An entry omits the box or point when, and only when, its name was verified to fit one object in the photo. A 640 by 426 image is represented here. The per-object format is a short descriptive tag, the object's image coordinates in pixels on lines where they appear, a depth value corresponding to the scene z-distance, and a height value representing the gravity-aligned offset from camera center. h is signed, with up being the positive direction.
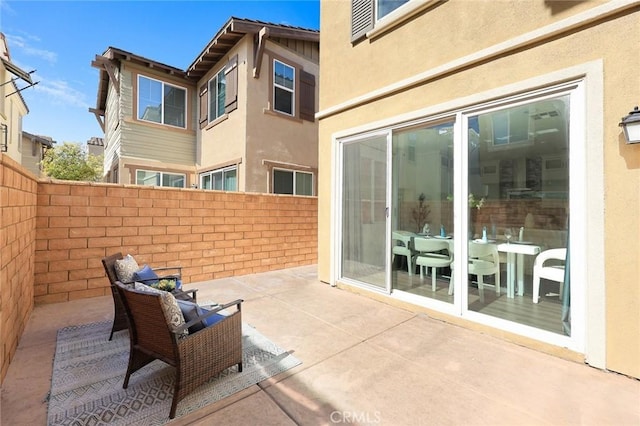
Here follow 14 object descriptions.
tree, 14.17 +2.45
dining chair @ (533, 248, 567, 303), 3.19 -0.62
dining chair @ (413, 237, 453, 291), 4.45 -0.64
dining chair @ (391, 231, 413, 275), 4.66 -0.51
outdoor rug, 2.07 -1.43
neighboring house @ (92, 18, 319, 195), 8.05 +3.16
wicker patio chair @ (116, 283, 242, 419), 2.09 -1.02
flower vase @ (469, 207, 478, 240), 3.72 -0.07
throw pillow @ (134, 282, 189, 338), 2.10 -0.74
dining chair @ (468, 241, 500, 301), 3.78 -0.63
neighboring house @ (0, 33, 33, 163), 8.09 +3.73
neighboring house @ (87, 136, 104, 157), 24.80 +5.77
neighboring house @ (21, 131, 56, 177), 14.49 +3.29
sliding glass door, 3.23 +0.04
